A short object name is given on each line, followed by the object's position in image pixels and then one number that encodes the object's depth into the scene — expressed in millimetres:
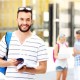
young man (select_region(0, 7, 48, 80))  4028
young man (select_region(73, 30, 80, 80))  9368
